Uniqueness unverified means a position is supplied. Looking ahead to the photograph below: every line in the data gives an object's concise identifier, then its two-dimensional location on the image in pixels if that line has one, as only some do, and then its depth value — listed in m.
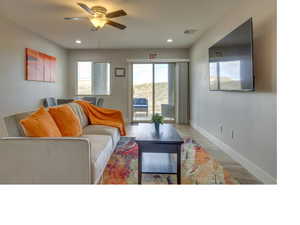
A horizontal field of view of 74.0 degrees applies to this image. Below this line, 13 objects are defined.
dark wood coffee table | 2.06
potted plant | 2.65
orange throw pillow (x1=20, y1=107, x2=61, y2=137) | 1.76
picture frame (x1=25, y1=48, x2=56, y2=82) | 4.42
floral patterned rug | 2.28
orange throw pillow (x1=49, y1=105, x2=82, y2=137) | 2.29
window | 6.59
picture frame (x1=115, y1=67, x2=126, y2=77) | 6.46
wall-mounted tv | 2.29
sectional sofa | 1.66
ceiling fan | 2.93
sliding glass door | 6.56
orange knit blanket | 3.37
